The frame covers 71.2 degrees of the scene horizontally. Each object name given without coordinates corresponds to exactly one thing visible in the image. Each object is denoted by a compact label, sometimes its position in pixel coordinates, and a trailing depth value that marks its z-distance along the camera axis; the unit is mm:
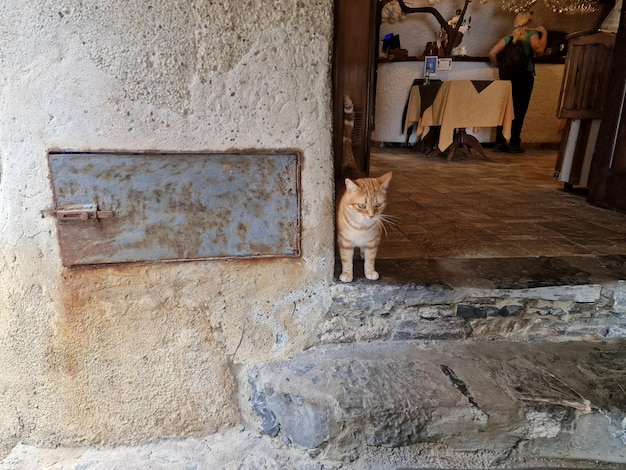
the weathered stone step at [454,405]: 1429
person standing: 5660
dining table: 5102
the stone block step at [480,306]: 1683
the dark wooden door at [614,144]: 2691
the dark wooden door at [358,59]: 2223
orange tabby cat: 1609
